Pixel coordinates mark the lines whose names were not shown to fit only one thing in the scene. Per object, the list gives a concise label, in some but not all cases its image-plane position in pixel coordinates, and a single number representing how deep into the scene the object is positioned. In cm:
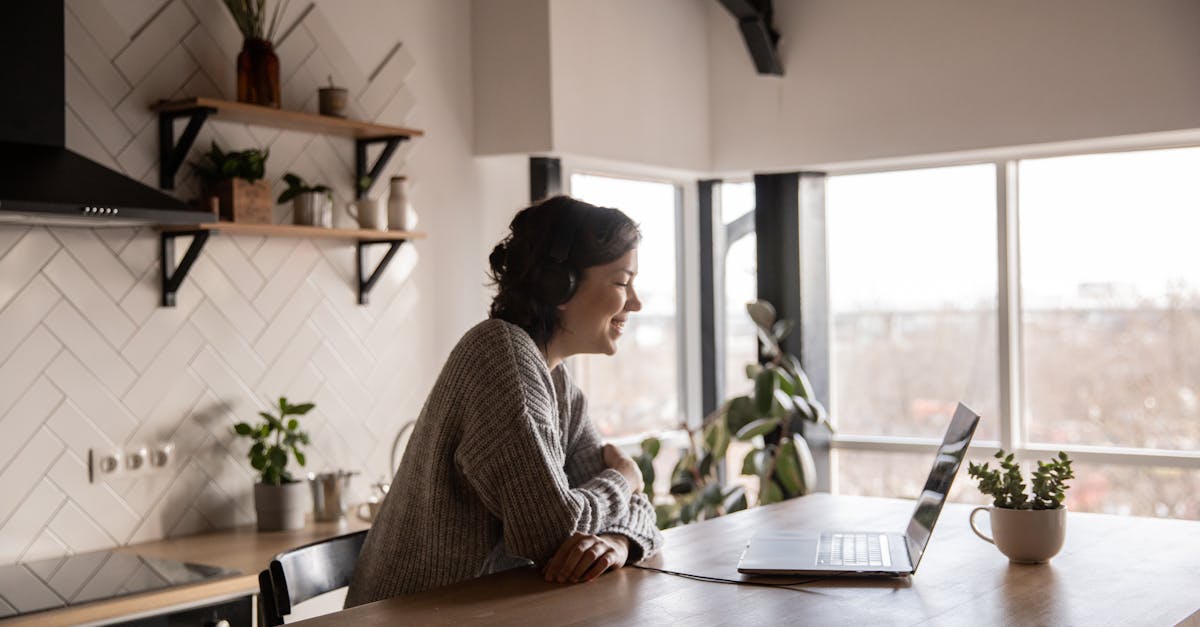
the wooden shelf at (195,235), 282
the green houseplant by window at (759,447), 387
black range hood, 237
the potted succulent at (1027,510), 188
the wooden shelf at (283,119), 280
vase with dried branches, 296
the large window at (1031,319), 369
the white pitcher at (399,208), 336
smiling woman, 180
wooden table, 157
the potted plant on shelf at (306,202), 311
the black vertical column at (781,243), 434
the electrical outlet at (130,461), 277
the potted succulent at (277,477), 296
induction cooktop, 228
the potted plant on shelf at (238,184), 290
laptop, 180
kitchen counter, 223
